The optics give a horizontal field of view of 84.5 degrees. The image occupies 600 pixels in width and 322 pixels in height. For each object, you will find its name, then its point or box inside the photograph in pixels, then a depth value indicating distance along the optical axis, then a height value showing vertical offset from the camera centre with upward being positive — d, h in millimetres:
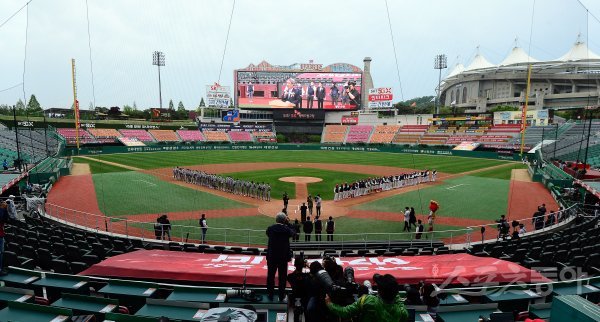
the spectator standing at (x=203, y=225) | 13336 -4022
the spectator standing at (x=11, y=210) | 10759 -2817
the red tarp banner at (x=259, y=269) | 6383 -2939
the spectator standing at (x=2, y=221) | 6666 -2059
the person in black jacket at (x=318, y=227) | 14125 -4267
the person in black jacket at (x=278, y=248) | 5436 -2025
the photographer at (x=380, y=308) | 3410 -1864
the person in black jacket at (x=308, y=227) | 13330 -4031
